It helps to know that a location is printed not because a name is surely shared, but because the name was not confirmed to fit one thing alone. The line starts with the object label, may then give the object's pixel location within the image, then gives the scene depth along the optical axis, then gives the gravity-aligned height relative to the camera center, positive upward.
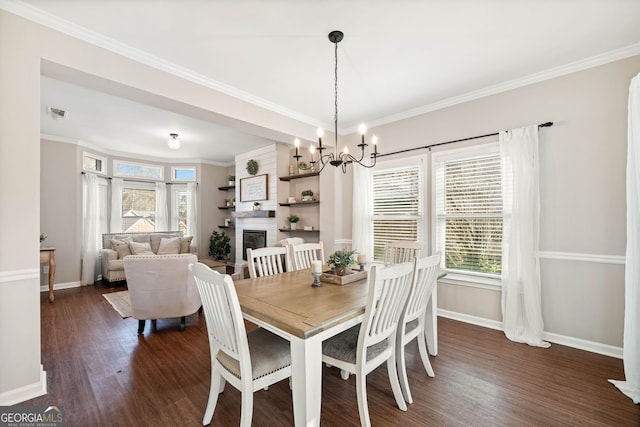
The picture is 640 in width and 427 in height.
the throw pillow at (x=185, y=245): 6.20 -0.69
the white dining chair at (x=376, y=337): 1.52 -0.76
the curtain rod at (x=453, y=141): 2.80 +0.93
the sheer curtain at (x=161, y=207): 6.77 +0.20
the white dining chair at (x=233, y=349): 1.42 -0.82
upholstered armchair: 2.92 -0.78
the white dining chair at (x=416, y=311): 1.88 -0.72
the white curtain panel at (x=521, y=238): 2.80 -0.24
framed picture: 5.69 +0.60
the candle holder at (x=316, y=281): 2.12 -0.52
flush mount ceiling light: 4.66 +1.24
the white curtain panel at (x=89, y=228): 5.25 -0.26
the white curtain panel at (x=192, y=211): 7.07 +0.11
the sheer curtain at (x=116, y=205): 6.03 +0.23
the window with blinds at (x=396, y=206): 3.79 +0.14
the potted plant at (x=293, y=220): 5.21 -0.09
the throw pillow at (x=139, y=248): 5.52 -0.68
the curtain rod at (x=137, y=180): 5.85 +0.83
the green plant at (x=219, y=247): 6.91 -0.82
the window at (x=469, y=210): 3.17 +0.06
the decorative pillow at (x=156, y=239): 6.15 -0.56
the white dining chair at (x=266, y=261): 2.50 -0.45
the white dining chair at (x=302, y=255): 2.82 -0.44
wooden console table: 4.18 -0.70
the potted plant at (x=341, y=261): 2.31 -0.39
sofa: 5.17 -0.67
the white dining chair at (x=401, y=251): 2.88 -0.40
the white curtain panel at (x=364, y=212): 4.18 +0.05
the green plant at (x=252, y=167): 5.91 +1.05
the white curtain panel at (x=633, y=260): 1.97 -0.33
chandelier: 2.18 +1.45
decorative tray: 2.19 -0.52
